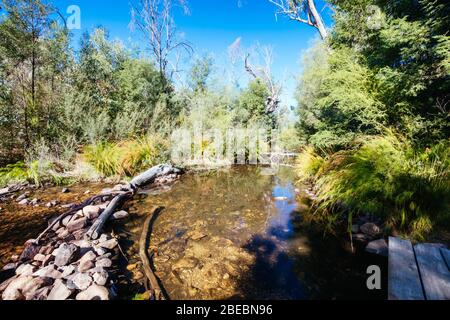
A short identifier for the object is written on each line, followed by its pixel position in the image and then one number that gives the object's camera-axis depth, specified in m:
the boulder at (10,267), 2.36
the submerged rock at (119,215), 3.73
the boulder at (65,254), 2.34
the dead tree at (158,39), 11.60
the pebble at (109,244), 2.77
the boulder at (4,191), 4.82
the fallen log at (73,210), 2.90
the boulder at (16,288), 1.89
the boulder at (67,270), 2.14
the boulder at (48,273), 2.11
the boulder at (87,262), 2.27
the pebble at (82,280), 1.95
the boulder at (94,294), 1.82
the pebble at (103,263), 2.34
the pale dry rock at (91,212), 3.52
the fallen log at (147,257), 2.11
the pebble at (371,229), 2.96
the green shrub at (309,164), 5.72
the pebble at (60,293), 1.83
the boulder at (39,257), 2.47
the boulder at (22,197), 4.53
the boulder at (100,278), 2.04
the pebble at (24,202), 4.27
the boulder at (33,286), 1.90
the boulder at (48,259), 2.35
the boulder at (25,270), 2.22
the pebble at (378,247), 2.62
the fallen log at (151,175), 5.61
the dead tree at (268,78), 18.86
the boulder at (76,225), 3.14
